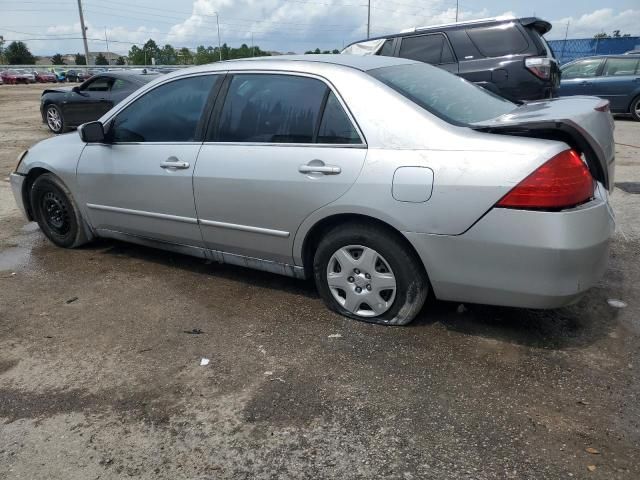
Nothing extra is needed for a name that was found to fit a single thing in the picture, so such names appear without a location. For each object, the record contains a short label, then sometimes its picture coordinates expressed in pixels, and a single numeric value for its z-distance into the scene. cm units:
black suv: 789
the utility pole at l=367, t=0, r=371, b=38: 4923
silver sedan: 273
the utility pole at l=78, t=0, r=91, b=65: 4828
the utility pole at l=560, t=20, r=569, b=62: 2805
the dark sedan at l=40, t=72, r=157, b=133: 1093
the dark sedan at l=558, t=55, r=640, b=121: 1295
